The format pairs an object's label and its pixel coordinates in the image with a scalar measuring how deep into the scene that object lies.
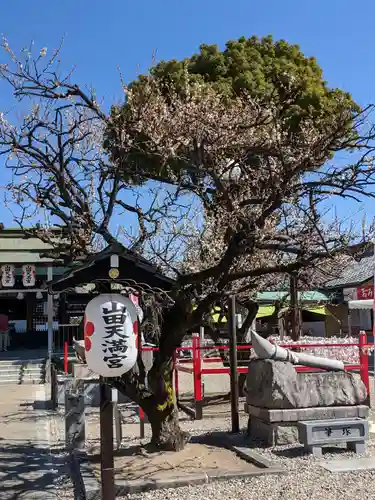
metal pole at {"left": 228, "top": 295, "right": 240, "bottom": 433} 9.09
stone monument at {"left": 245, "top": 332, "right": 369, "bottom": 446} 7.99
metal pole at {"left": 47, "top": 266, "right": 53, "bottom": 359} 20.47
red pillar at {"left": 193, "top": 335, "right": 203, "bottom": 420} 10.83
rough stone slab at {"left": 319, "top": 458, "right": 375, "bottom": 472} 6.79
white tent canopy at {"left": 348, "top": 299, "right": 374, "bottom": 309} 21.58
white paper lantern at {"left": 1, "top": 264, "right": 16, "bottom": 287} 22.89
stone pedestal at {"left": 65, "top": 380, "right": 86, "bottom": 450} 8.30
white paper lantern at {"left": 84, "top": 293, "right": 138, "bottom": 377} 5.70
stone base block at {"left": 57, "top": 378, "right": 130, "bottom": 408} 12.88
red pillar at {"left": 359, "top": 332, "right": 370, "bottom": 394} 10.94
